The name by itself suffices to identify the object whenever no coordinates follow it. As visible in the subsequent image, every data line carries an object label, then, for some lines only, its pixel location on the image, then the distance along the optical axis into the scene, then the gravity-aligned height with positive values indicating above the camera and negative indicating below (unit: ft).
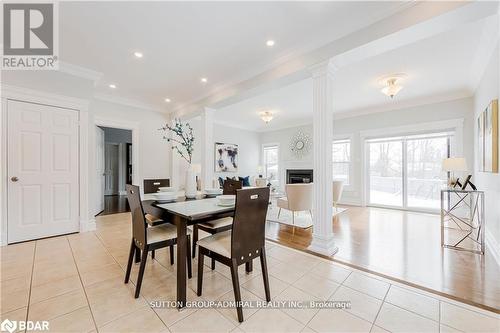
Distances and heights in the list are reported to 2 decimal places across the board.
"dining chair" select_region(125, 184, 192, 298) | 5.83 -2.06
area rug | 13.13 -3.61
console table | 9.27 -3.58
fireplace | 22.85 -1.08
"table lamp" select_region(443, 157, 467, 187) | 10.30 +0.08
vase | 7.96 -0.64
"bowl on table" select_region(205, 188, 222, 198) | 8.51 -1.06
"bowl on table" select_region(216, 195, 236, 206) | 6.34 -1.05
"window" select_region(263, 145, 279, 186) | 26.66 +0.31
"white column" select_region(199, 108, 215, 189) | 14.80 +1.31
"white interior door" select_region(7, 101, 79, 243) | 9.83 -0.22
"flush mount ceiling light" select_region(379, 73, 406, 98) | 11.94 +4.91
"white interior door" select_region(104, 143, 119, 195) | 26.76 -0.18
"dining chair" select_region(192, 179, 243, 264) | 7.59 -2.16
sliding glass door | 16.26 -0.34
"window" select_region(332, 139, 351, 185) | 20.76 +0.72
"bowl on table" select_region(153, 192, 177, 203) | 7.10 -1.04
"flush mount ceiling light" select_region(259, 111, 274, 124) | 19.15 +4.73
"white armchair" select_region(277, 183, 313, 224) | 12.77 -1.86
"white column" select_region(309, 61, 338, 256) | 8.63 +0.30
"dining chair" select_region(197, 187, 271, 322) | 5.11 -2.03
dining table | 5.35 -1.36
